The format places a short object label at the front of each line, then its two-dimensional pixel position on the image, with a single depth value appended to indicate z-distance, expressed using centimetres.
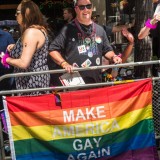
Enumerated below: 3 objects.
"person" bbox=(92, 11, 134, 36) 519
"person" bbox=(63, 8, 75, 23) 715
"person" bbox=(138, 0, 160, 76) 449
